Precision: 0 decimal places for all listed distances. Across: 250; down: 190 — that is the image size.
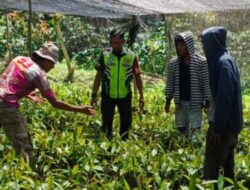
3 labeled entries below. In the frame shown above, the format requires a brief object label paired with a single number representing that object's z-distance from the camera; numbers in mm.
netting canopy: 7805
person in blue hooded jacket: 3967
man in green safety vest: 6090
